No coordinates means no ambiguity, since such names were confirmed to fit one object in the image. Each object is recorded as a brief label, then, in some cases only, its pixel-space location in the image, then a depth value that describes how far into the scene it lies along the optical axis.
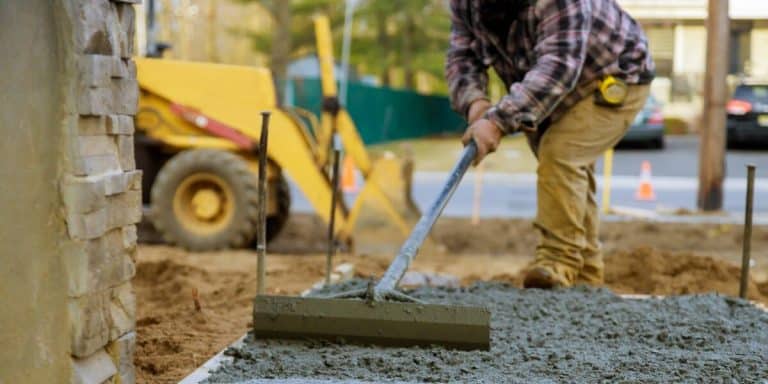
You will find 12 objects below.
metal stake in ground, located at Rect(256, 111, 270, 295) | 6.65
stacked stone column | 4.58
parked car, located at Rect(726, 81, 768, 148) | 34.32
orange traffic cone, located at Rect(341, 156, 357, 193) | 21.23
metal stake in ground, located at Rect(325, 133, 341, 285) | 8.35
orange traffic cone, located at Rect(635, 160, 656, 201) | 21.96
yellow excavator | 14.64
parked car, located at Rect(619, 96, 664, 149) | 35.86
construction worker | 7.95
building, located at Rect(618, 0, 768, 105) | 45.18
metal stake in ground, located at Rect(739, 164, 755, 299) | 7.74
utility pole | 18.49
